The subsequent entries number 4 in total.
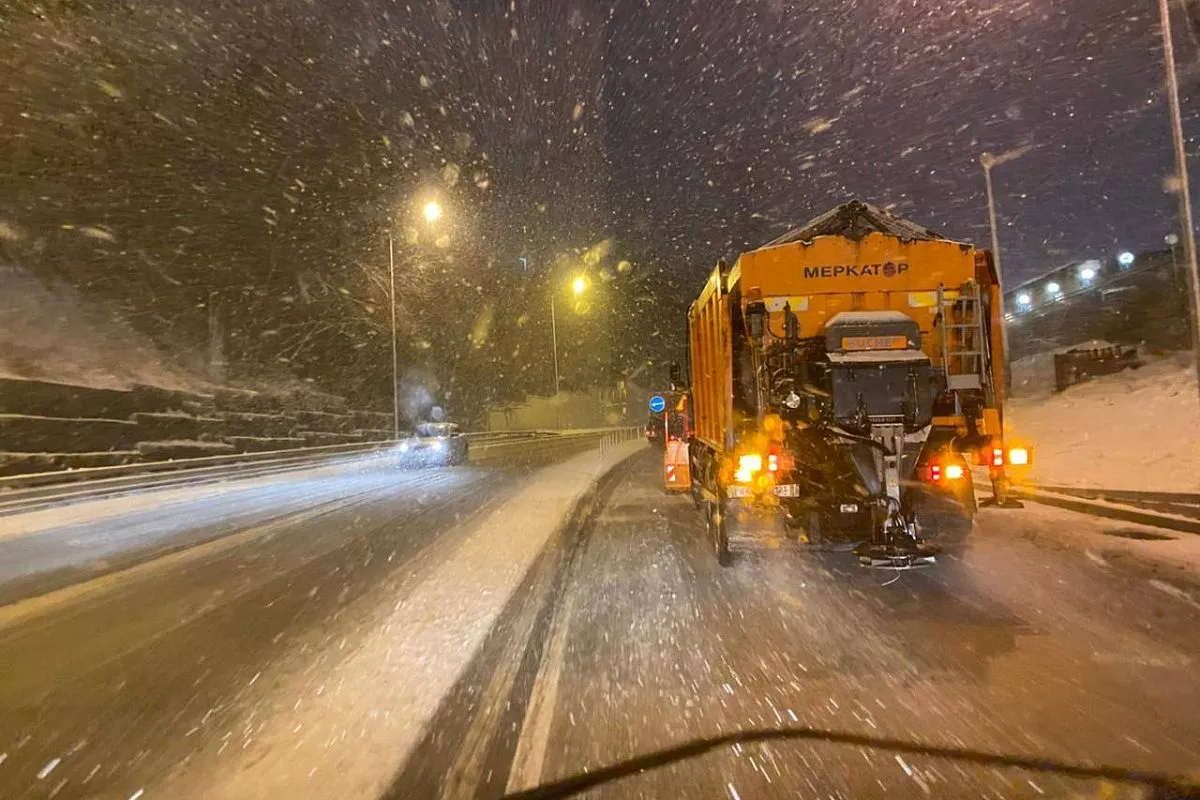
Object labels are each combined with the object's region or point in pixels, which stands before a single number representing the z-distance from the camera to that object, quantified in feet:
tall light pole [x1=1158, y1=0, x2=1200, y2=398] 46.57
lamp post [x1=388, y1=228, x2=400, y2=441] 113.68
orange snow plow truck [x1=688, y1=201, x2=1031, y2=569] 27.91
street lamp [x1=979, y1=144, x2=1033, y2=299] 83.61
